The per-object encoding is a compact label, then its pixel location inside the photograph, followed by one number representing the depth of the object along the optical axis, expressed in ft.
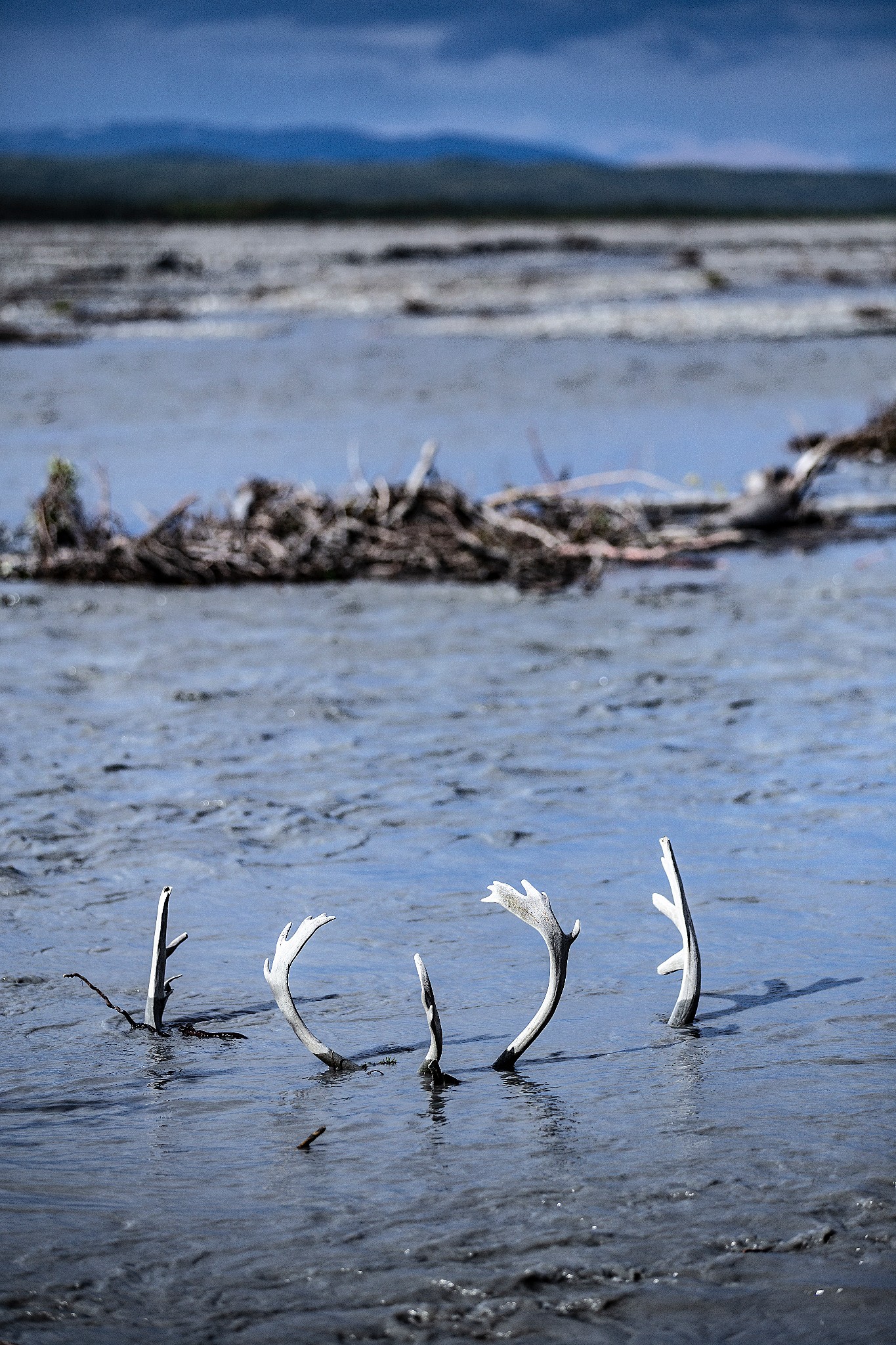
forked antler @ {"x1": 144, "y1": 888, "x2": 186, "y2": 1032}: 36.40
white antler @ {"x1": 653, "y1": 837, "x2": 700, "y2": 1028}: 35.24
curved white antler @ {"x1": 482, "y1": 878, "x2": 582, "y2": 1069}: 34.53
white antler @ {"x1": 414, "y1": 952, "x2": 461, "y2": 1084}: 33.14
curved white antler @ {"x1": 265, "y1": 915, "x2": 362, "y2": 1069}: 34.30
